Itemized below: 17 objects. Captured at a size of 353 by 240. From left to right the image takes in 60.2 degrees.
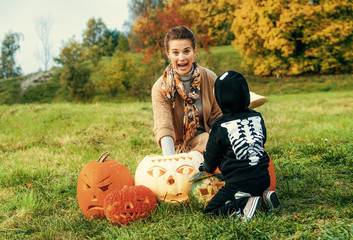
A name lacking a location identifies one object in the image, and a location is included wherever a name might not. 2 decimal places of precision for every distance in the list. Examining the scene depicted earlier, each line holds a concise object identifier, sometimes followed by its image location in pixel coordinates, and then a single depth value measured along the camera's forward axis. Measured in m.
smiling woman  3.65
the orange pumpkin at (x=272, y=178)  3.00
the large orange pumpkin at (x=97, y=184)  2.98
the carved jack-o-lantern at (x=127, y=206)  2.65
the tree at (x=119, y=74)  24.12
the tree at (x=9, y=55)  46.38
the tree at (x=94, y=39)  33.09
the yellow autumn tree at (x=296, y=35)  20.03
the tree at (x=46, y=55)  38.94
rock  30.21
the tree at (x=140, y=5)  43.02
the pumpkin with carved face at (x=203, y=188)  2.74
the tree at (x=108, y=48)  43.38
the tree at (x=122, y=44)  31.92
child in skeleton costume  2.48
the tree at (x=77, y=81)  22.67
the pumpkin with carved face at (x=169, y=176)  3.00
